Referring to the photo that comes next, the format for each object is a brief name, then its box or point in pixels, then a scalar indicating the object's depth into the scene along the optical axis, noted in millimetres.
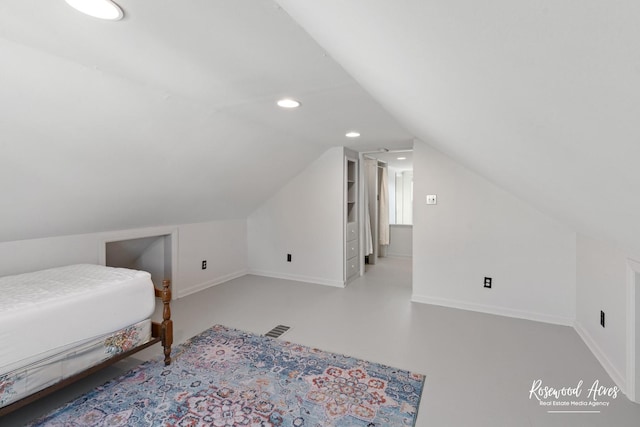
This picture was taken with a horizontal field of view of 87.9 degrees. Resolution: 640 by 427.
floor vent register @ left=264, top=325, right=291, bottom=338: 2979
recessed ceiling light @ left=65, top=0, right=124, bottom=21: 1223
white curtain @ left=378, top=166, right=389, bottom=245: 6498
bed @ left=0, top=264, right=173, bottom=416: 1748
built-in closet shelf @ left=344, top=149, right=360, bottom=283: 4586
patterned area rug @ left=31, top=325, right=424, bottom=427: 1889
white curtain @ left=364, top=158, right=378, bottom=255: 5327
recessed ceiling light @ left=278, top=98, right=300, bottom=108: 2391
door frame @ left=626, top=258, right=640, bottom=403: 1950
